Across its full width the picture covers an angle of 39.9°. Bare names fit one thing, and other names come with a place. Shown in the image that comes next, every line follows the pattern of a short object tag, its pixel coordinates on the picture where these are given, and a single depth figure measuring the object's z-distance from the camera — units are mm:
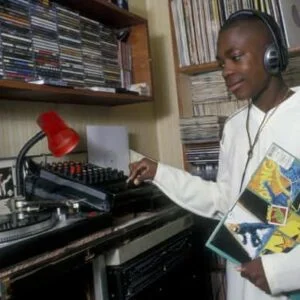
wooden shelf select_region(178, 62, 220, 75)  1853
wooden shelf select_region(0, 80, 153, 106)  1099
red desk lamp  1062
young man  1011
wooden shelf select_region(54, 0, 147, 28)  1388
